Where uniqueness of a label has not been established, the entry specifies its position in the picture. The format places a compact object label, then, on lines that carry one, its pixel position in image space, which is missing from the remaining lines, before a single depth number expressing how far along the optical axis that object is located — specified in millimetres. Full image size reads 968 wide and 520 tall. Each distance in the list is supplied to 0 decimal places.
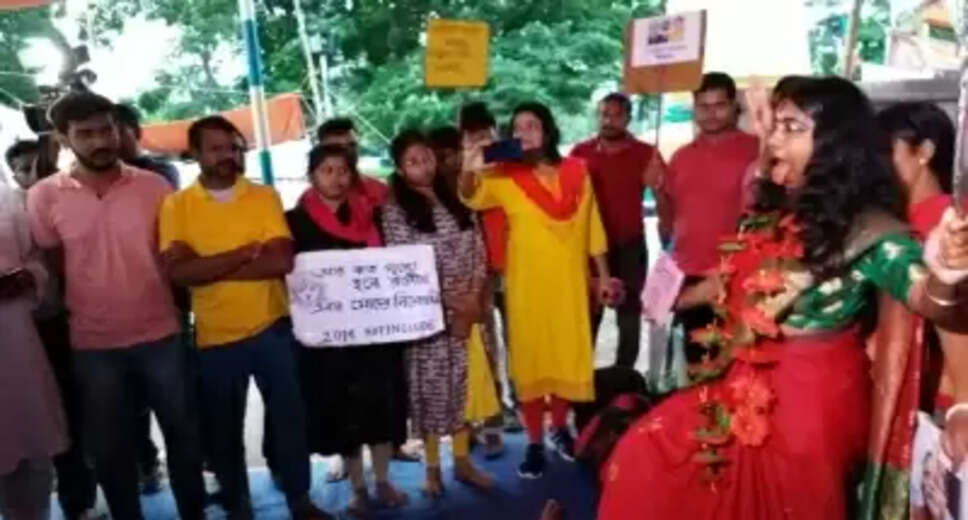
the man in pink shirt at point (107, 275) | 3520
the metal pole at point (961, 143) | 1516
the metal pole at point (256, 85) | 5875
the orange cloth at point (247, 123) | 11766
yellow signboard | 4691
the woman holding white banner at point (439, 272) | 3996
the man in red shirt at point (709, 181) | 4461
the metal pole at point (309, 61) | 10906
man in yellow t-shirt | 3551
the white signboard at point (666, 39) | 4656
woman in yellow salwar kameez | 4199
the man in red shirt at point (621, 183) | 5141
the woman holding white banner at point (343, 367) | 3881
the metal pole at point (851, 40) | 4578
